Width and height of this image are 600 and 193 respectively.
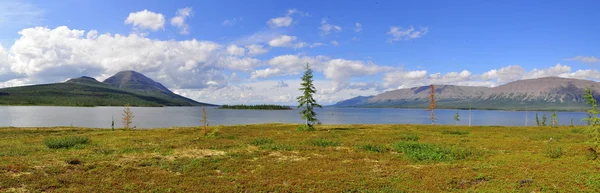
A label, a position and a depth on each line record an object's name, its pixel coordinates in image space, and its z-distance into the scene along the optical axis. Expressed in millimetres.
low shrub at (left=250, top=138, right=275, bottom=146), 33250
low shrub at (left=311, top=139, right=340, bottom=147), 32991
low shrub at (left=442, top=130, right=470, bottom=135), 48656
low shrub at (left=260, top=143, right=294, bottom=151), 29375
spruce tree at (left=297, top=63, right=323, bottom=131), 59375
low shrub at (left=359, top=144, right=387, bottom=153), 28955
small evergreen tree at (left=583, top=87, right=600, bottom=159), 21303
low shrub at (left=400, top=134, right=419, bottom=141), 39253
